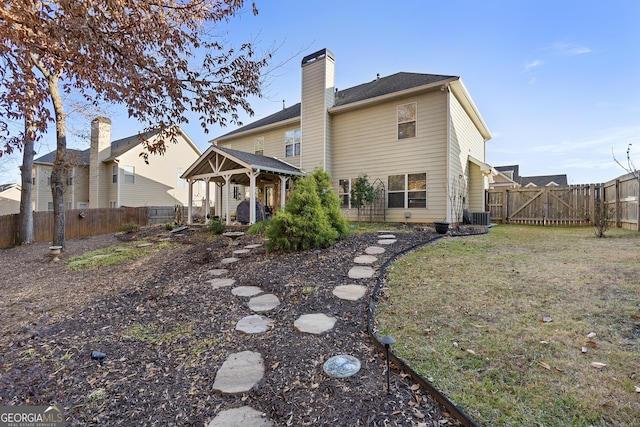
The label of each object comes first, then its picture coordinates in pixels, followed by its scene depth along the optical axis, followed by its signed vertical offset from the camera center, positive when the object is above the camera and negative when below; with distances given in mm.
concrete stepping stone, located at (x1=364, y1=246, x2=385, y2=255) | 5355 -737
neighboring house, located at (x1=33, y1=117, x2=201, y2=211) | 19031 +2476
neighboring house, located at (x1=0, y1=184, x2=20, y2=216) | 21969 +1060
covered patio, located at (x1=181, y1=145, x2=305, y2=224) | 10172 +1593
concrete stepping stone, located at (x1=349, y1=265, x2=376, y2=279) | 4203 -924
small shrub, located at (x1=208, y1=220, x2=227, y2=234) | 9289 -523
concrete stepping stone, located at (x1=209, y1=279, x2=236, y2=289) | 4426 -1148
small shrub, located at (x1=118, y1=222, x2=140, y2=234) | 11695 -691
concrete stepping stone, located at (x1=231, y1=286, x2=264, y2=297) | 4000 -1151
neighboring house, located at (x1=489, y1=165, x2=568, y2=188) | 30875 +3953
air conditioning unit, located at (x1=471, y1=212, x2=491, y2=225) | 10859 -192
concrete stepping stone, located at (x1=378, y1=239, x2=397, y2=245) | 6062 -633
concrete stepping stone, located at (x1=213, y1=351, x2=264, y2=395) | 2105 -1301
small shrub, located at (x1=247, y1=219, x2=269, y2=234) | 8297 -494
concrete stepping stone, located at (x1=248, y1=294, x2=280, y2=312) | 3518 -1179
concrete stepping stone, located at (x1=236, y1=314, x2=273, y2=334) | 2971 -1233
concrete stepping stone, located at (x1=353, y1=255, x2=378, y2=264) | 4859 -826
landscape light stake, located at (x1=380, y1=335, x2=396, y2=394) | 1891 -876
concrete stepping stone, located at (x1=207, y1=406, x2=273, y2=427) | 1776 -1341
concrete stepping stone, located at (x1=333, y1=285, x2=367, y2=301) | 3542 -1042
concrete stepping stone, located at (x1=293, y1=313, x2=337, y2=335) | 2850 -1174
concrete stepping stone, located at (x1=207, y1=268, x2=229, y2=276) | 5104 -1105
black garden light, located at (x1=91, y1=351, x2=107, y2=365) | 2528 -1308
